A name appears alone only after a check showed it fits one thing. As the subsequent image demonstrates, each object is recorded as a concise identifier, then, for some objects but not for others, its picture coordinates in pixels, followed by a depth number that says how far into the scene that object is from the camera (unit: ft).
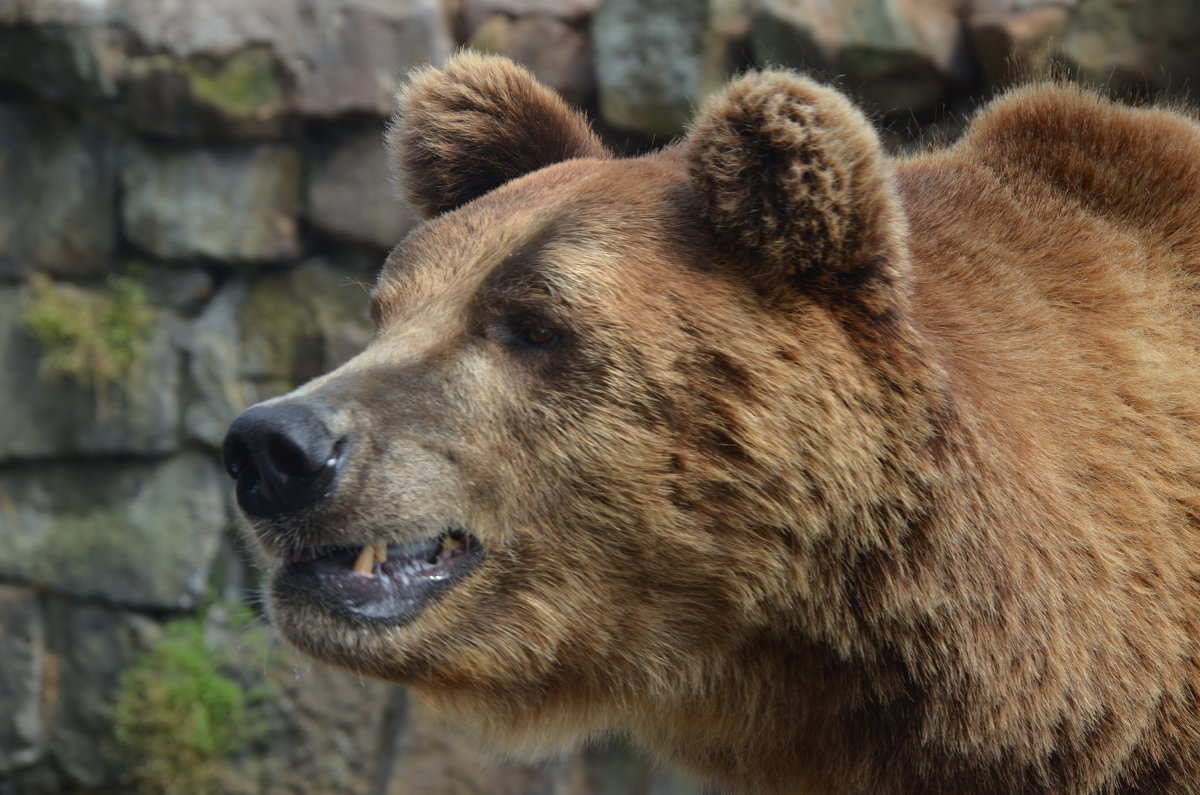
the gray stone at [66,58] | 45.16
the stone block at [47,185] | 48.08
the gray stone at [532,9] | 45.93
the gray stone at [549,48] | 45.85
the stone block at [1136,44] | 37.09
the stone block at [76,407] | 48.60
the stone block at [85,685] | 49.44
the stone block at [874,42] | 41.32
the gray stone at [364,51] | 45.98
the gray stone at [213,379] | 48.80
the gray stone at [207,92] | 45.73
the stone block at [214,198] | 47.80
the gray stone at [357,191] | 47.29
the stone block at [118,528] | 48.65
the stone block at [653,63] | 43.29
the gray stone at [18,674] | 49.70
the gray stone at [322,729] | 47.70
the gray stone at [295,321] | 48.47
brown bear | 14.85
